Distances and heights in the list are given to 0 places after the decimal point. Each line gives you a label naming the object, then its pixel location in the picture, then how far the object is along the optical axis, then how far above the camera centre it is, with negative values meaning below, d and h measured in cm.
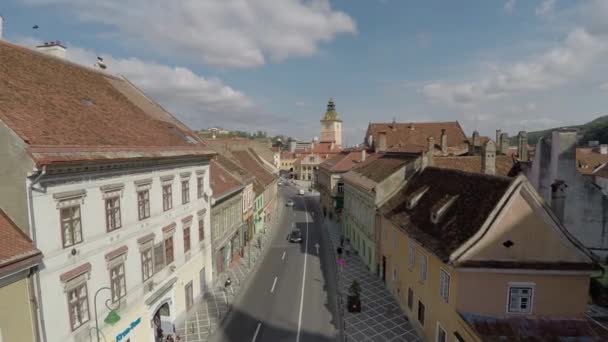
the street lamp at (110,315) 1109 -622
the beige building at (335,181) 4709 -606
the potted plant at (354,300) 2122 -1054
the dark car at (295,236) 3816 -1135
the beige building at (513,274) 1323 -571
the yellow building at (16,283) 930 -414
